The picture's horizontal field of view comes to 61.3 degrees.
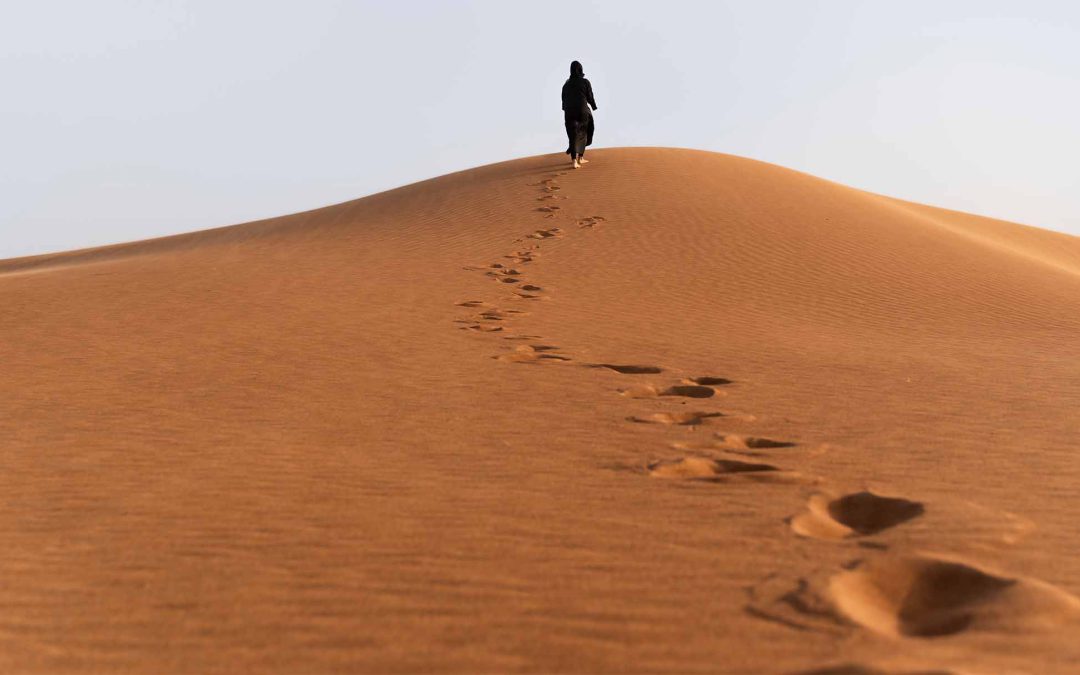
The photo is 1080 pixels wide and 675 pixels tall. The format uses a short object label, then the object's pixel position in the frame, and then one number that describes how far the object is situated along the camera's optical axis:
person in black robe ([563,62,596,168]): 17.69
